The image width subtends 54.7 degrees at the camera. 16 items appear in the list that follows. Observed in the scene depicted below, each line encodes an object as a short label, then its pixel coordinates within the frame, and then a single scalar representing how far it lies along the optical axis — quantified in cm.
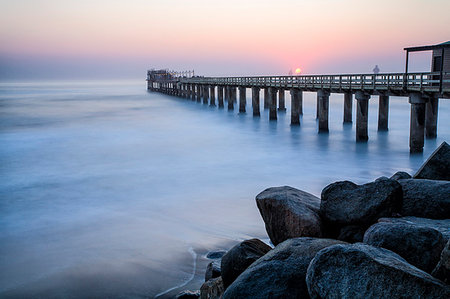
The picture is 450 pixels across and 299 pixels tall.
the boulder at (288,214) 553
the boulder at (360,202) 545
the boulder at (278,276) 399
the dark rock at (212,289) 506
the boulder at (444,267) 344
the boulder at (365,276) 327
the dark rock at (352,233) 544
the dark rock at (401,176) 738
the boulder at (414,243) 414
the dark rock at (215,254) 746
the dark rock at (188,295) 596
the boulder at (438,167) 676
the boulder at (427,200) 550
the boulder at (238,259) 492
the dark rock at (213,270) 589
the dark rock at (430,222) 498
